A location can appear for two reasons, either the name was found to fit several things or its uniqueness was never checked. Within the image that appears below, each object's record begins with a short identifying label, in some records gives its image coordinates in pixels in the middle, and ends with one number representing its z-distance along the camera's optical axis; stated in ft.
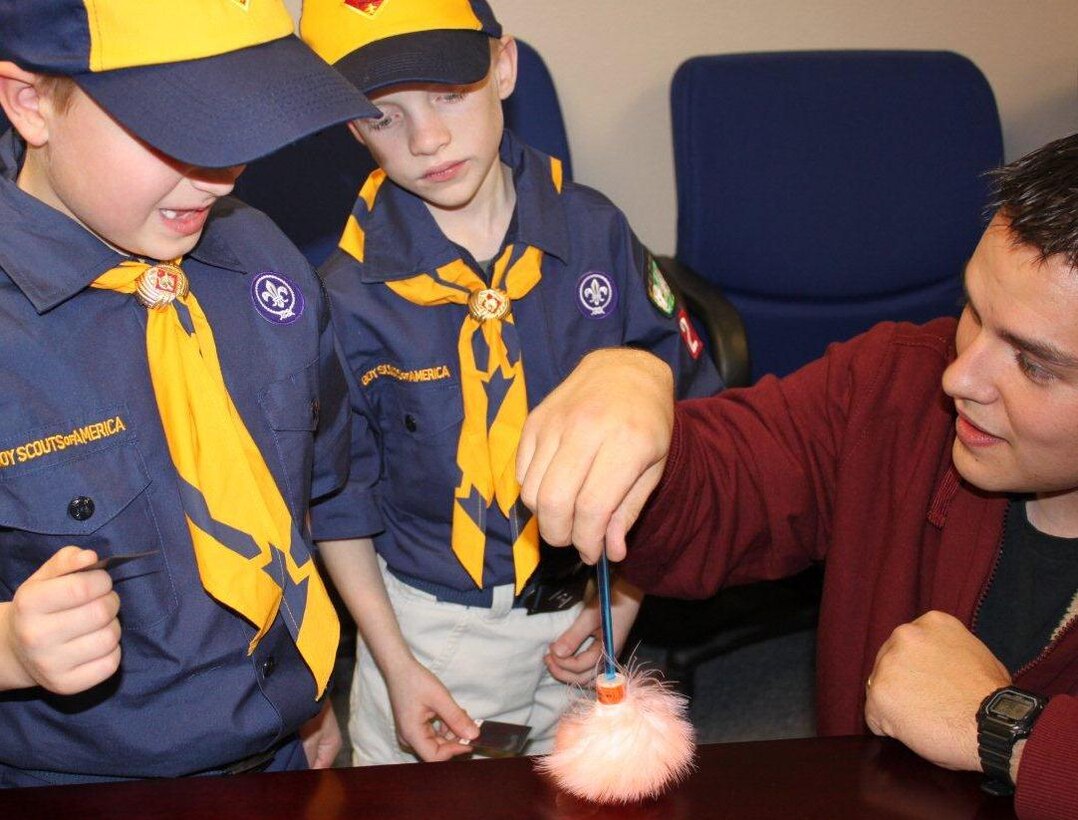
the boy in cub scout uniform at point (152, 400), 3.60
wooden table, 3.08
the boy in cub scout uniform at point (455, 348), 5.25
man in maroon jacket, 3.47
